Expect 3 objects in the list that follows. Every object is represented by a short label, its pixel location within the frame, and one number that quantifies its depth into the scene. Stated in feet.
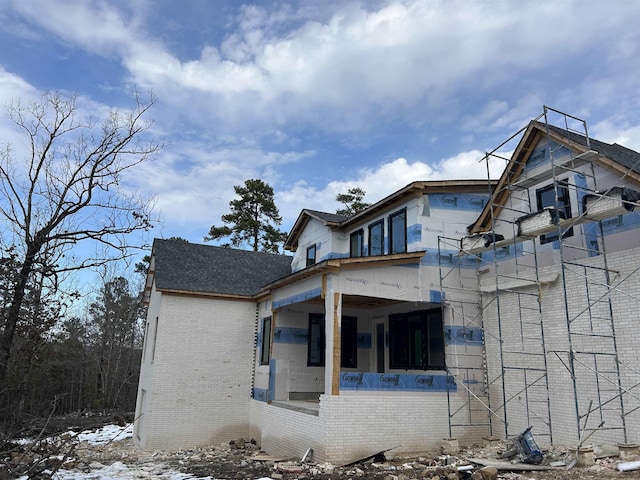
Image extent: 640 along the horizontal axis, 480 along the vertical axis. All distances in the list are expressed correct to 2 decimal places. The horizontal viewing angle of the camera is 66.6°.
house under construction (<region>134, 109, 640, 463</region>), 34.14
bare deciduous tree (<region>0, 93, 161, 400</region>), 36.60
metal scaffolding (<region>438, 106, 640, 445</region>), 33.04
